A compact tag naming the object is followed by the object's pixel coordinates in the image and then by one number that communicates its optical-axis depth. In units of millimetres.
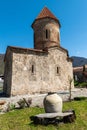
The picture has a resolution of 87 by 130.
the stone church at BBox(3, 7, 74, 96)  9824
